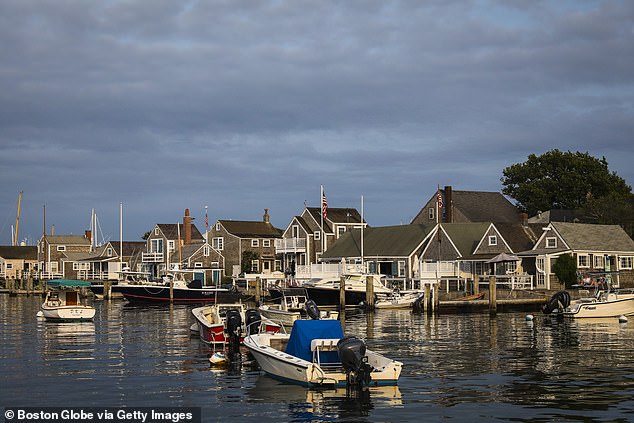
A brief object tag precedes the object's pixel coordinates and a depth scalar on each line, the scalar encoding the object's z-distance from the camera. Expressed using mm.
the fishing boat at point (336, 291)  73000
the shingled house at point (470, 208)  103500
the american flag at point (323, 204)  85188
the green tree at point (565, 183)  119750
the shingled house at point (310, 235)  104750
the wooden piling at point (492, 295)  61906
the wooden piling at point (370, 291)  68062
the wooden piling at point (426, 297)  65125
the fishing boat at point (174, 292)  83250
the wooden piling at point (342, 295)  70431
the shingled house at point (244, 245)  110062
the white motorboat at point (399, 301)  69688
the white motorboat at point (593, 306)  57844
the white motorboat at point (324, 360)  26250
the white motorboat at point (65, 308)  57312
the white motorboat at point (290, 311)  43712
